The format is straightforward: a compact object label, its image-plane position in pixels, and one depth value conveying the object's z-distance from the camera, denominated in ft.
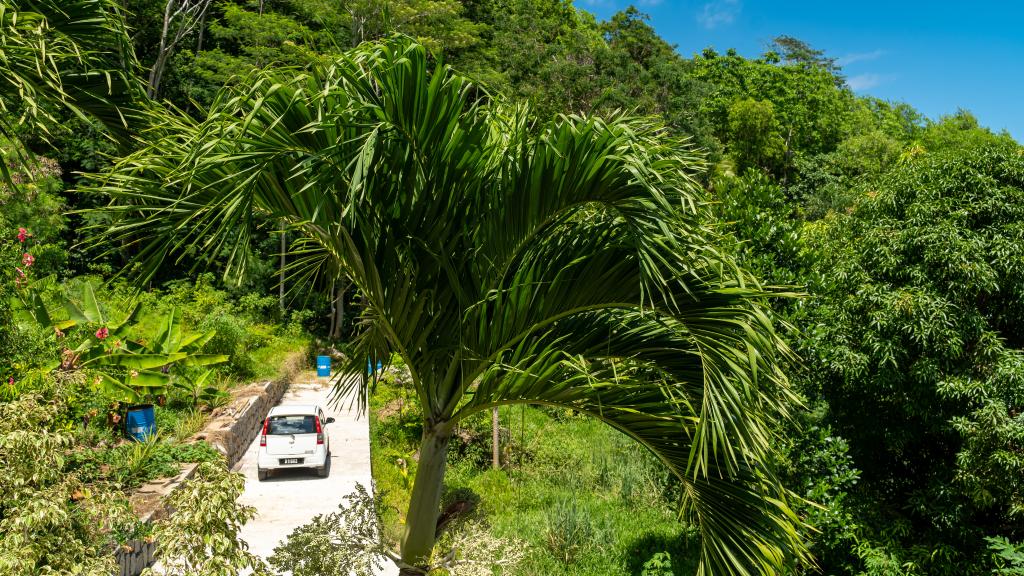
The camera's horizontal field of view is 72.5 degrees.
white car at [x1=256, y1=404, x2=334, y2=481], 35.29
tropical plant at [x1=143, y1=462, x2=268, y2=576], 11.73
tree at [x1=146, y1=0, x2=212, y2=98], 63.77
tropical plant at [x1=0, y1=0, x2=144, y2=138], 11.16
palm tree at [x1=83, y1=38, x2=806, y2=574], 10.78
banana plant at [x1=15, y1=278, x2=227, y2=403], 30.99
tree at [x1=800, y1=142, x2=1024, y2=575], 21.16
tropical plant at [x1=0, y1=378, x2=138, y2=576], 11.59
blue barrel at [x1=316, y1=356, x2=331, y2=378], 58.34
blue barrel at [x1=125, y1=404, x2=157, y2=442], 30.76
